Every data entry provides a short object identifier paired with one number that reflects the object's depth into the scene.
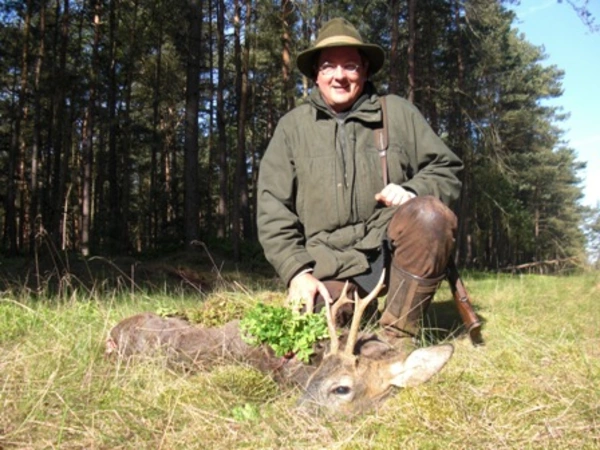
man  3.63
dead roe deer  2.52
